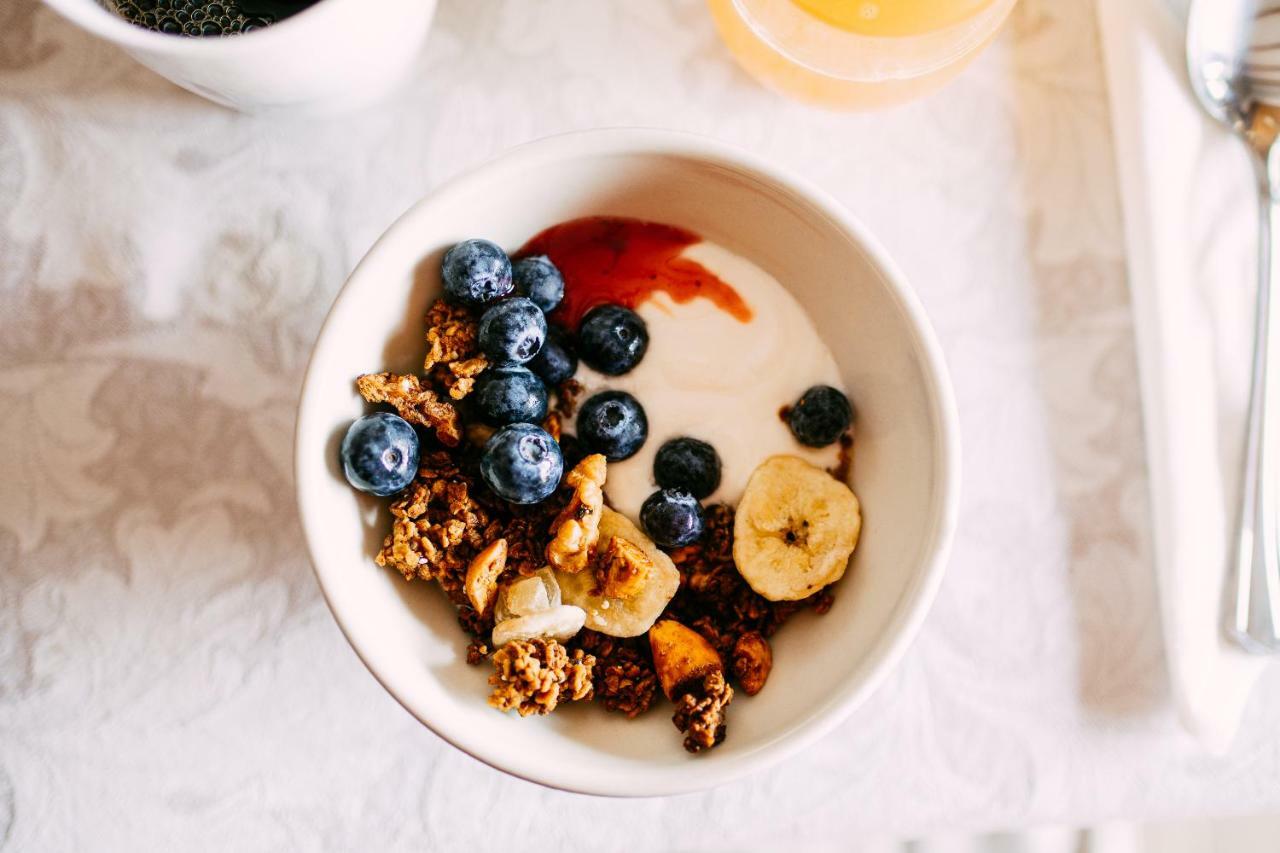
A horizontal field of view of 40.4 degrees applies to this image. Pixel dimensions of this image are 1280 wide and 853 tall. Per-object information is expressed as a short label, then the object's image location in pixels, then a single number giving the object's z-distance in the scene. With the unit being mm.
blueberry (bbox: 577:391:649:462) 386
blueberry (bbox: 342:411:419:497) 359
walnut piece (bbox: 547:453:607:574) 369
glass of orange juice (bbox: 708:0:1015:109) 384
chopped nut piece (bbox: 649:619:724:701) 372
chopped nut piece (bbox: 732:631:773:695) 375
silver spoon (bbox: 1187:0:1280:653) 411
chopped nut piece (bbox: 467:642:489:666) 373
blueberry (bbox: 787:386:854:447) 391
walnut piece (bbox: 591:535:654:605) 371
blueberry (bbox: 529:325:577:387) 388
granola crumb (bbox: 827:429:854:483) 397
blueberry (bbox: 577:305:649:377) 389
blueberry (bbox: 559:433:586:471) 393
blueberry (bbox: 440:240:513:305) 371
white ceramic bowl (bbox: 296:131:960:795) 357
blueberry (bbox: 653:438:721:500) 389
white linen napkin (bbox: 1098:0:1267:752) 411
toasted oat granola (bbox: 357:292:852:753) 366
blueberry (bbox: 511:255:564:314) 385
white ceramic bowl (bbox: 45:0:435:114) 343
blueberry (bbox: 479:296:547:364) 371
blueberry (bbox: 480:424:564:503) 365
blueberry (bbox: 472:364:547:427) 375
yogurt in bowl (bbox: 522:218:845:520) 397
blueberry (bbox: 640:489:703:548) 379
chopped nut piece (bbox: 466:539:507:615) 367
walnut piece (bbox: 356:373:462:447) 369
